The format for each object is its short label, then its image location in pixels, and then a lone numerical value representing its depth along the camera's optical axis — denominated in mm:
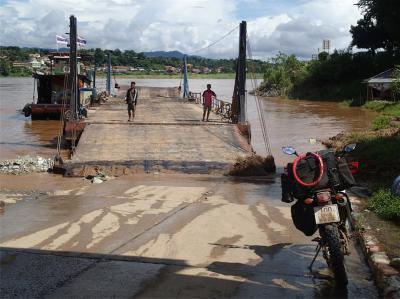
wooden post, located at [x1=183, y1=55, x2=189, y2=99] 35025
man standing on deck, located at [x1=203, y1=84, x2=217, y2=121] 18562
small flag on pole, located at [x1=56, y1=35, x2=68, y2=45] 23812
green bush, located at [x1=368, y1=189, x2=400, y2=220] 7059
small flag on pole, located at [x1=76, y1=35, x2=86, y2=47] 23480
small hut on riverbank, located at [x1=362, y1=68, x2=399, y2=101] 44438
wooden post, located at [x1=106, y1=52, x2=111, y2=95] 40125
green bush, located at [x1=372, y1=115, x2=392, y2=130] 23453
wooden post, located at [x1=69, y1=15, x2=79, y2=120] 15953
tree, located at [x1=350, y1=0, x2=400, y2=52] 47906
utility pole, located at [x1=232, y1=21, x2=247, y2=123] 16797
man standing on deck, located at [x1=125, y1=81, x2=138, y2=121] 17969
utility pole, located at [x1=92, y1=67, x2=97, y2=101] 31345
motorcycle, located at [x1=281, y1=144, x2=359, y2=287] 4836
